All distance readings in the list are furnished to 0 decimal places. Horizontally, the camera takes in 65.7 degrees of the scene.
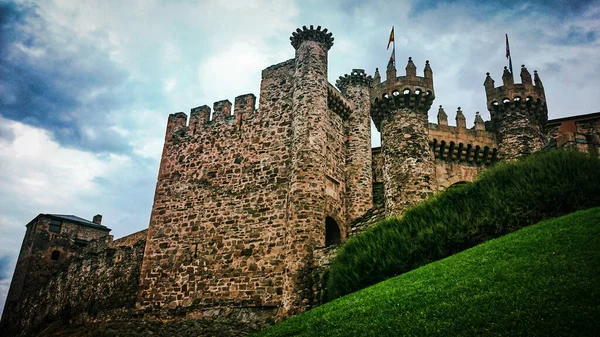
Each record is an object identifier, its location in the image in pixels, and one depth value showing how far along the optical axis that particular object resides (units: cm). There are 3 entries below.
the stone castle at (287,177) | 1714
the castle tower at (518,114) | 2177
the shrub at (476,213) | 1293
